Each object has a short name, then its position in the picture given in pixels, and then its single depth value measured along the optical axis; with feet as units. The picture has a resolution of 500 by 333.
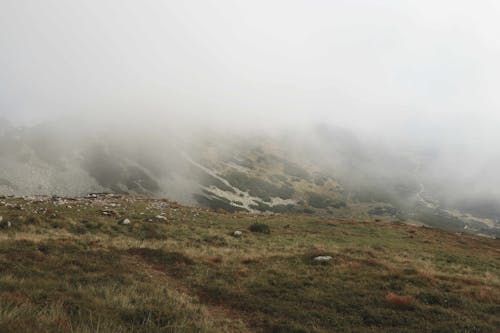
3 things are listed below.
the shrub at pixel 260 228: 114.77
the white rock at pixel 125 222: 96.72
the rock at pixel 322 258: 66.38
